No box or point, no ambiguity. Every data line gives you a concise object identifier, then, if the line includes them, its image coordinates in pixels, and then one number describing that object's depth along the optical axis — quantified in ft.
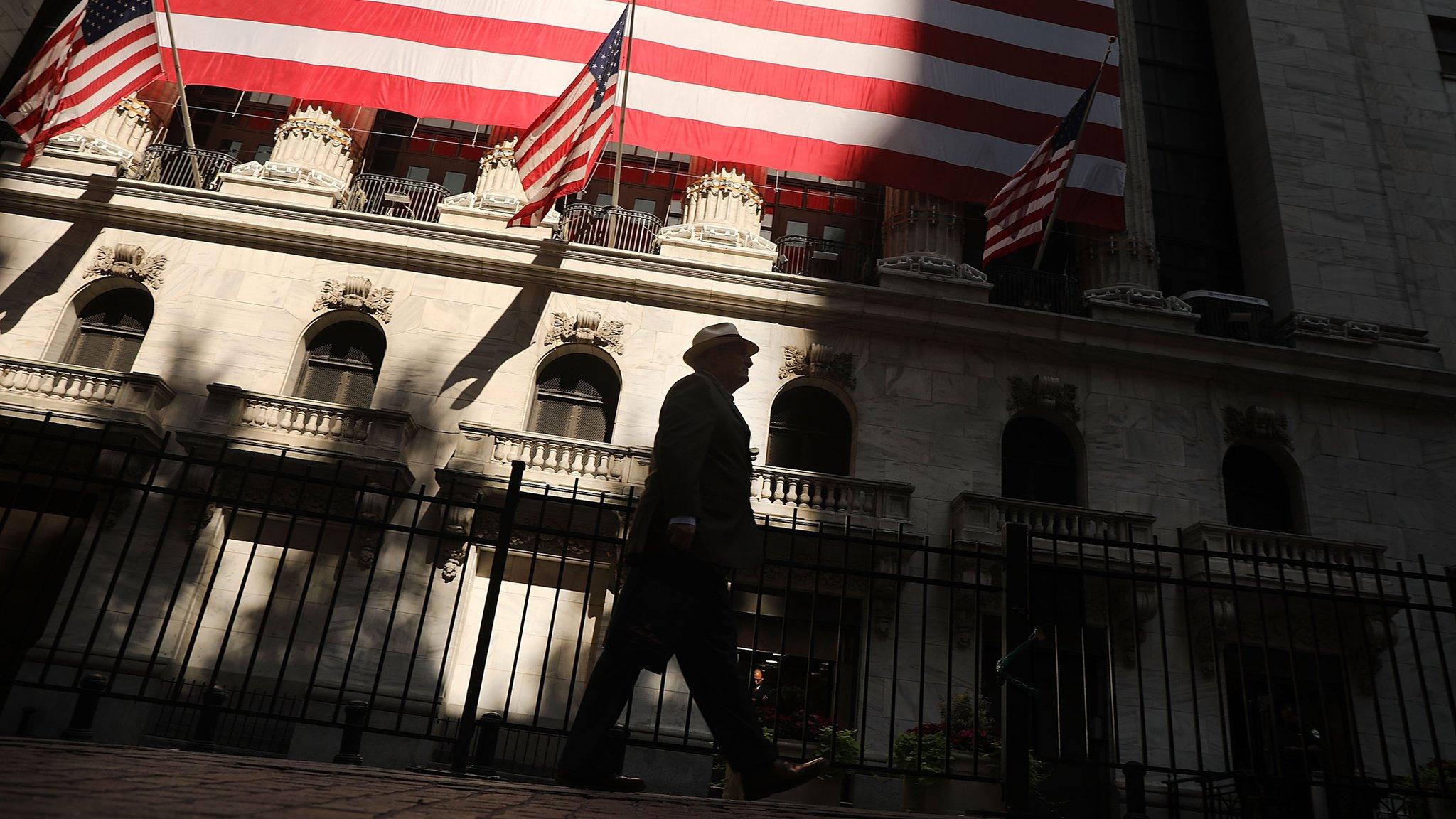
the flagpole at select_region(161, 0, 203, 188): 51.75
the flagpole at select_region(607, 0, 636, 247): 49.70
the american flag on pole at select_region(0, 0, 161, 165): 46.91
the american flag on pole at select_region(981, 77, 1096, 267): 47.62
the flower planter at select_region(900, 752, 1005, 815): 30.99
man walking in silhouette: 14.76
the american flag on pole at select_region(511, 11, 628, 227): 44.52
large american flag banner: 52.24
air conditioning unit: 63.57
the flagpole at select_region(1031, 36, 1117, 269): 48.11
